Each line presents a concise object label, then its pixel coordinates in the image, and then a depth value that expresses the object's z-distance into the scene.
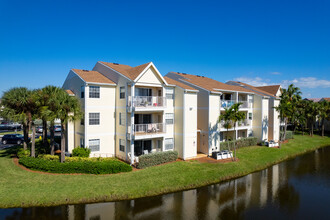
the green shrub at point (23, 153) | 21.67
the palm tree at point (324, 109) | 42.78
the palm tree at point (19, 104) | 20.06
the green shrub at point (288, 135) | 38.58
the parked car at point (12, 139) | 32.53
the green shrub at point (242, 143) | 27.90
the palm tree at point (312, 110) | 42.38
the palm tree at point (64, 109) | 18.42
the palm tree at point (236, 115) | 23.34
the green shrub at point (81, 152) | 20.55
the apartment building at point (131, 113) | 21.45
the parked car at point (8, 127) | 51.31
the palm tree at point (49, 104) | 18.35
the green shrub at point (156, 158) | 19.81
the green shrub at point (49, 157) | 20.01
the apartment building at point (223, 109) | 25.89
